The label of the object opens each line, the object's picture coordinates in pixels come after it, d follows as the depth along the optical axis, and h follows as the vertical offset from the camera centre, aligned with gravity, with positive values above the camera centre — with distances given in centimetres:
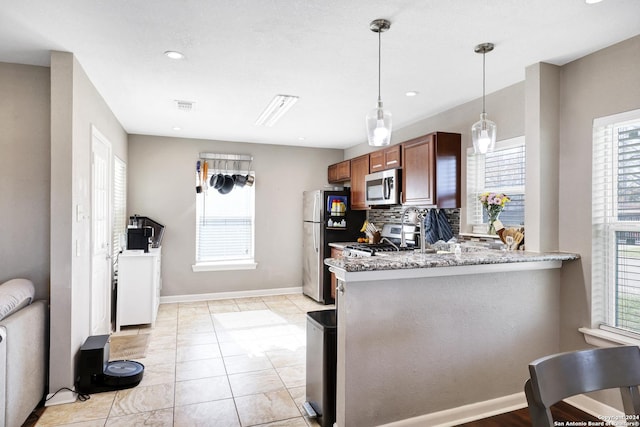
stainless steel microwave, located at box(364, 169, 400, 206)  435 +32
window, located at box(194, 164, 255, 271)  577 -24
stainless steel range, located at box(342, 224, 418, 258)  436 -40
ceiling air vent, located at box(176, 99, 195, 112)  377 +111
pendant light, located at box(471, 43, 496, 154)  244 +53
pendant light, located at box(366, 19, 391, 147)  219 +55
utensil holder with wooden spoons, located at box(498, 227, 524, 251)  292 -18
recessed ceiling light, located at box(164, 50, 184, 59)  259 +111
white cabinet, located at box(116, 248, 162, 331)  425 -88
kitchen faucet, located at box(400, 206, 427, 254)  298 -8
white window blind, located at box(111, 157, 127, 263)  438 +12
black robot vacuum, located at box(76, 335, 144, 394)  273 -122
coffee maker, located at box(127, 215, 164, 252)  451 -31
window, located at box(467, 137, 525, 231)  321 +33
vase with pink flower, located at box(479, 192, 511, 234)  310 +9
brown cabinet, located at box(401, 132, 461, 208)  368 +44
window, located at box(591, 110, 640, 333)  238 -4
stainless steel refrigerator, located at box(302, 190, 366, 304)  550 -23
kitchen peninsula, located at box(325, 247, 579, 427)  215 -74
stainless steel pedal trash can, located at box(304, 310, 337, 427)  229 -98
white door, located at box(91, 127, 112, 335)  324 -20
